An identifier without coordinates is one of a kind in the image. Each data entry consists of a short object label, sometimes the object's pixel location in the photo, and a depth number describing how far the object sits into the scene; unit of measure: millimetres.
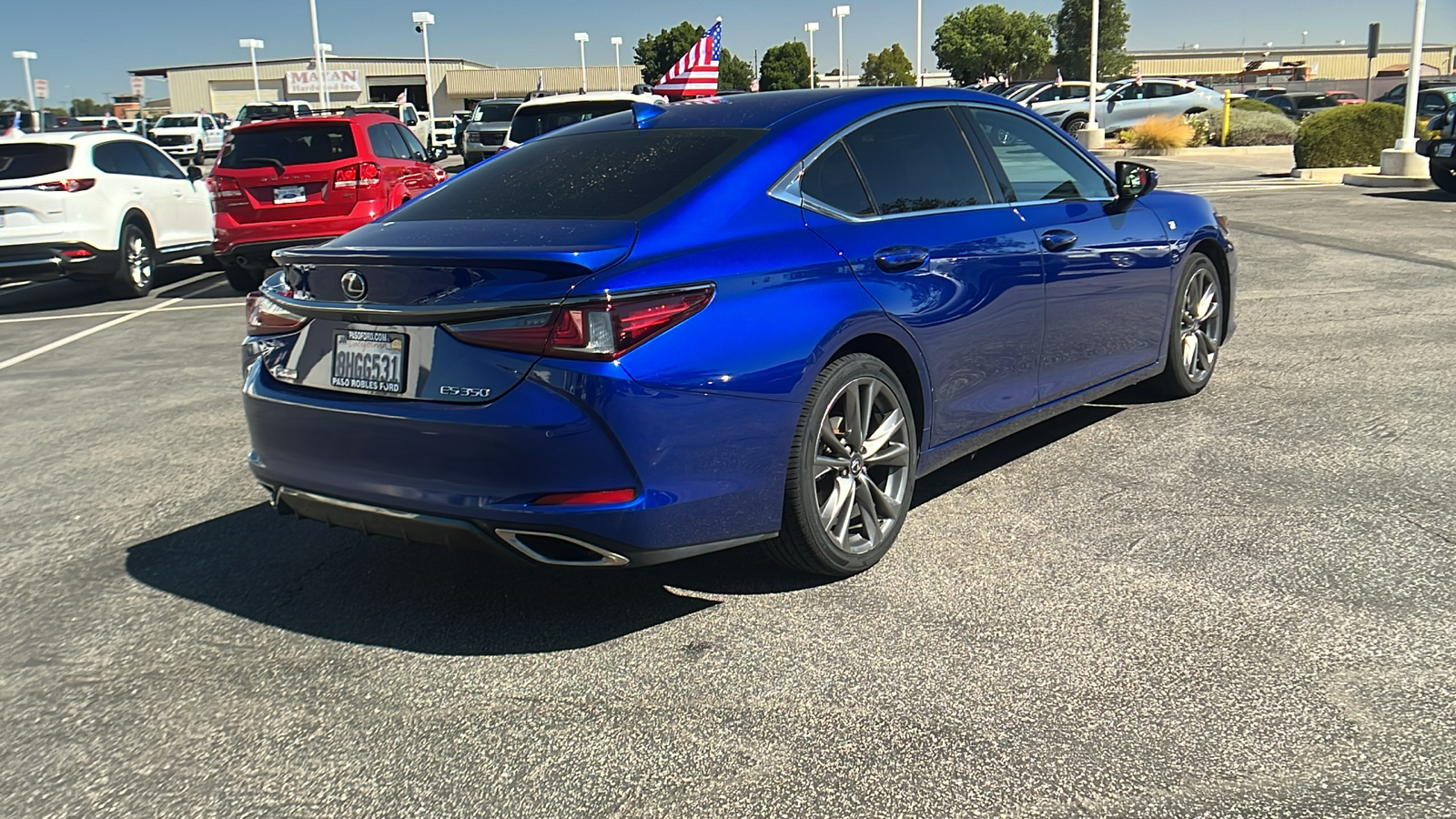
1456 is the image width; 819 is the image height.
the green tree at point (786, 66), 89625
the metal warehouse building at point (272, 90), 107375
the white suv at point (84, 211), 12102
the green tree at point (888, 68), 83500
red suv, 11977
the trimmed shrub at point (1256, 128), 29906
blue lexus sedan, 3410
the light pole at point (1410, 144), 20000
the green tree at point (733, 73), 89125
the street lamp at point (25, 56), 68125
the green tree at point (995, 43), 82750
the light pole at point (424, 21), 55688
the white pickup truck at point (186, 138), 45031
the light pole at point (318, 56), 42281
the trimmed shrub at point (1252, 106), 33294
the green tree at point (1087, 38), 74125
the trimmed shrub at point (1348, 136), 21141
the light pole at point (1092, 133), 30859
